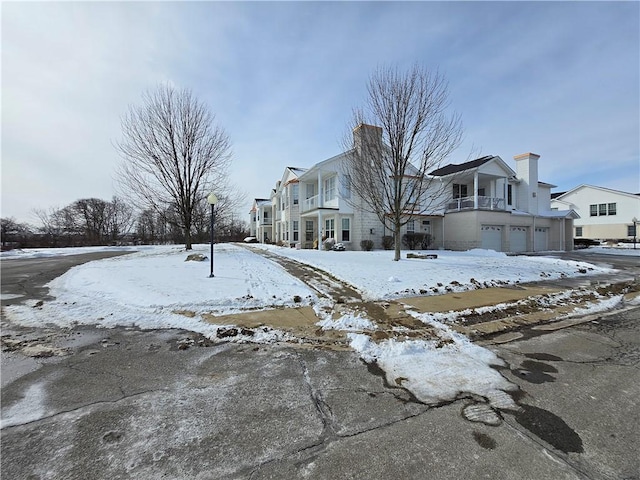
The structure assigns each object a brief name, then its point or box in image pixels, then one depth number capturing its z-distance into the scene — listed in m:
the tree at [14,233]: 29.66
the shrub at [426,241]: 21.73
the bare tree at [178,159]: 17.52
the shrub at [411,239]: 21.20
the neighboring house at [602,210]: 34.38
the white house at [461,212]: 20.88
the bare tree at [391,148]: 12.08
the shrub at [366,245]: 19.81
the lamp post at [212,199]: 9.76
